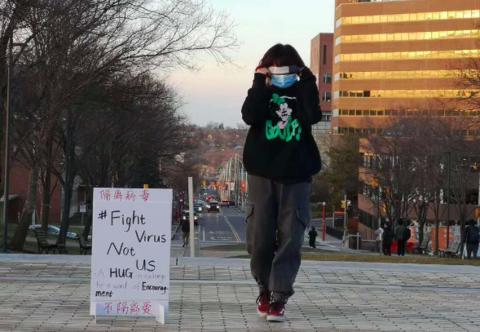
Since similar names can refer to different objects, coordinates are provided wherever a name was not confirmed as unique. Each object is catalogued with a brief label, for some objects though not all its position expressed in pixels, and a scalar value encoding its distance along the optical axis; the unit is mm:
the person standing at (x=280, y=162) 7102
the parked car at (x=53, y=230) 53734
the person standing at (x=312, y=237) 48334
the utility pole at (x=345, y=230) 62028
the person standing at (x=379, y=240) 45147
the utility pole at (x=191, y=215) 18147
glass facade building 106125
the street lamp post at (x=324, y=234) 75375
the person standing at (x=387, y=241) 34688
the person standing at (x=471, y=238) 32469
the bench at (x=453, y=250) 38753
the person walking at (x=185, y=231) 48491
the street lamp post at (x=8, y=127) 26128
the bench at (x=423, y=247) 46391
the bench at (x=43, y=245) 26188
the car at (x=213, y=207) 134100
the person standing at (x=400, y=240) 33156
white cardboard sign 7109
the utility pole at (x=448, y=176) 43334
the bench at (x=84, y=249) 28158
